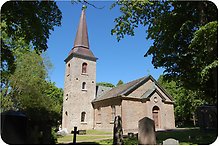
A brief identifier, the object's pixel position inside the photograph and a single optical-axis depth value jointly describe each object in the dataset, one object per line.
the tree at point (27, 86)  21.06
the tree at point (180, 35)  9.41
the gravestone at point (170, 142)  7.73
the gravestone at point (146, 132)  8.09
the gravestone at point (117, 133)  10.71
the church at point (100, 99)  27.48
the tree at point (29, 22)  8.59
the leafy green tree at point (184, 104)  35.32
